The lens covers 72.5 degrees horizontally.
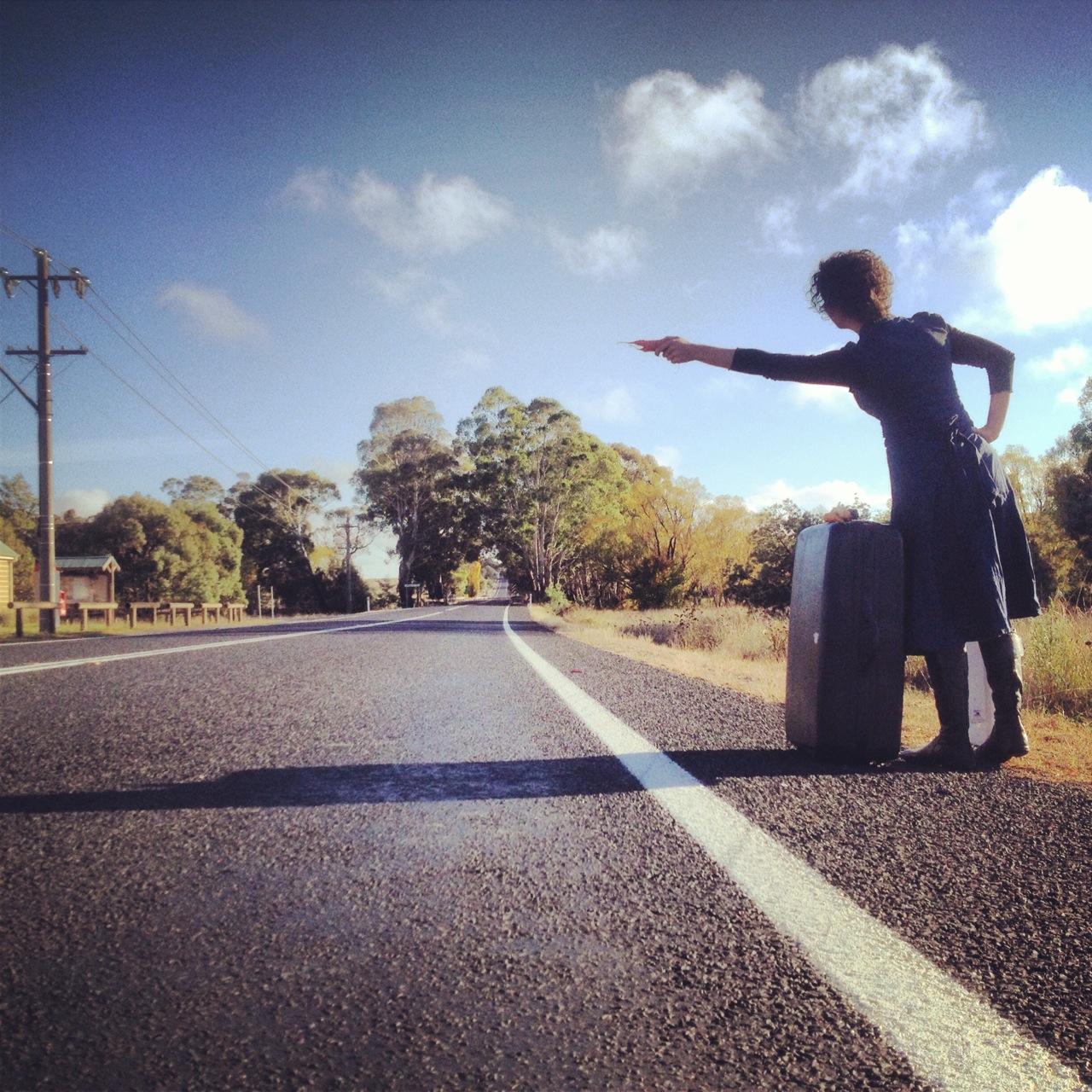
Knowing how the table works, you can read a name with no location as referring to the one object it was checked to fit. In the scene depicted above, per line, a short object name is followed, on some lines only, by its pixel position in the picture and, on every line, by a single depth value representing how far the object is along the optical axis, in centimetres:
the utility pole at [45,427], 1692
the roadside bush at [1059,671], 500
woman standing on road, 303
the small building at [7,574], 3569
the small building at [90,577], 3922
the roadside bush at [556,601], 3261
